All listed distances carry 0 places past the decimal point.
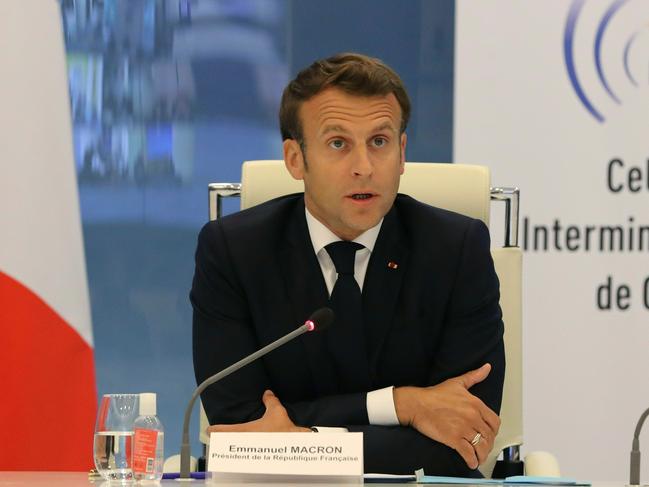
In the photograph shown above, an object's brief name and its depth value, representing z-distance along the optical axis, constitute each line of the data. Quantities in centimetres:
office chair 634
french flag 825
